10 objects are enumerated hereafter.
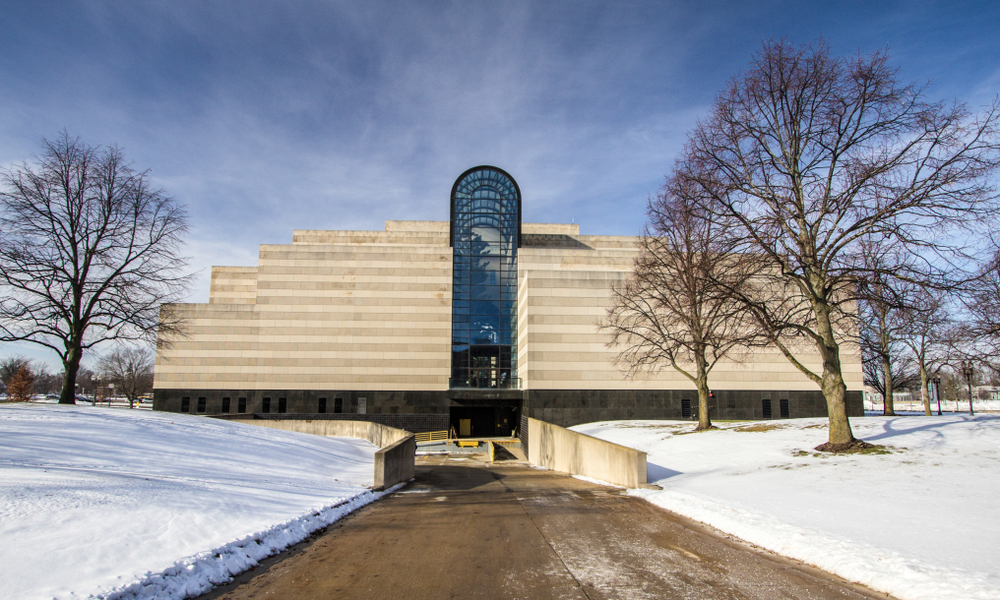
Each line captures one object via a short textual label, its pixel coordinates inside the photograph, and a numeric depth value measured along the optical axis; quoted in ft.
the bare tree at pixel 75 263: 71.31
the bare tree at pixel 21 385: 197.41
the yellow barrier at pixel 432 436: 147.33
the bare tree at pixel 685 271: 56.75
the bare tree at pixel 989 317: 79.51
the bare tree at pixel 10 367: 298.21
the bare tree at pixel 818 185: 46.96
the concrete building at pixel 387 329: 154.51
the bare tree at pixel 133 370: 266.16
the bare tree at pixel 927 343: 99.55
